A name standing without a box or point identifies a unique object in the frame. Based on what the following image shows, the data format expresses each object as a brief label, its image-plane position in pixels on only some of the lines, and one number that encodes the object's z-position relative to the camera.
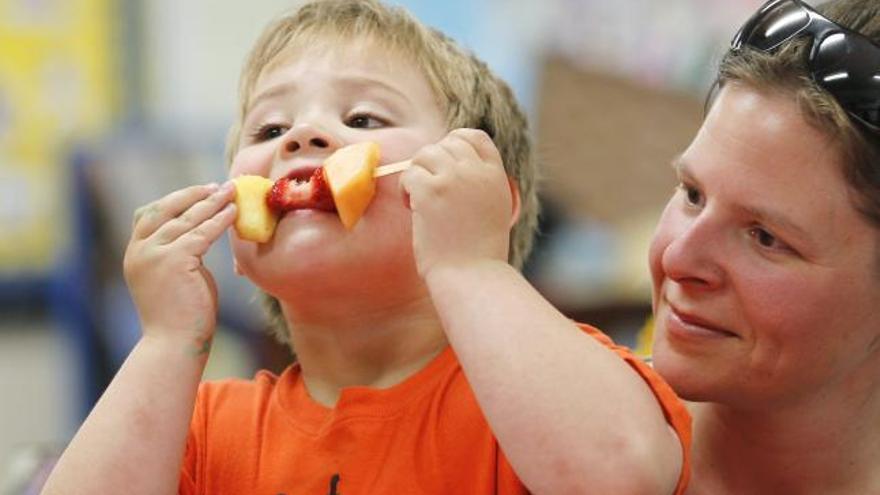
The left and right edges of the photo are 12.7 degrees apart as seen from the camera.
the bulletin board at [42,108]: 3.57
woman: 1.51
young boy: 1.51
